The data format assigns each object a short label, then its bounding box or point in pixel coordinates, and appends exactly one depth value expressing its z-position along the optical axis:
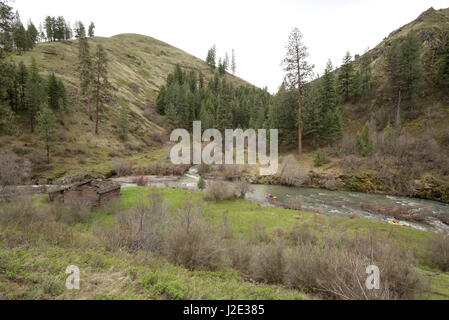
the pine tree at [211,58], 119.25
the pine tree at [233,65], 126.12
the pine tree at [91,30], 101.75
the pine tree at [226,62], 112.45
